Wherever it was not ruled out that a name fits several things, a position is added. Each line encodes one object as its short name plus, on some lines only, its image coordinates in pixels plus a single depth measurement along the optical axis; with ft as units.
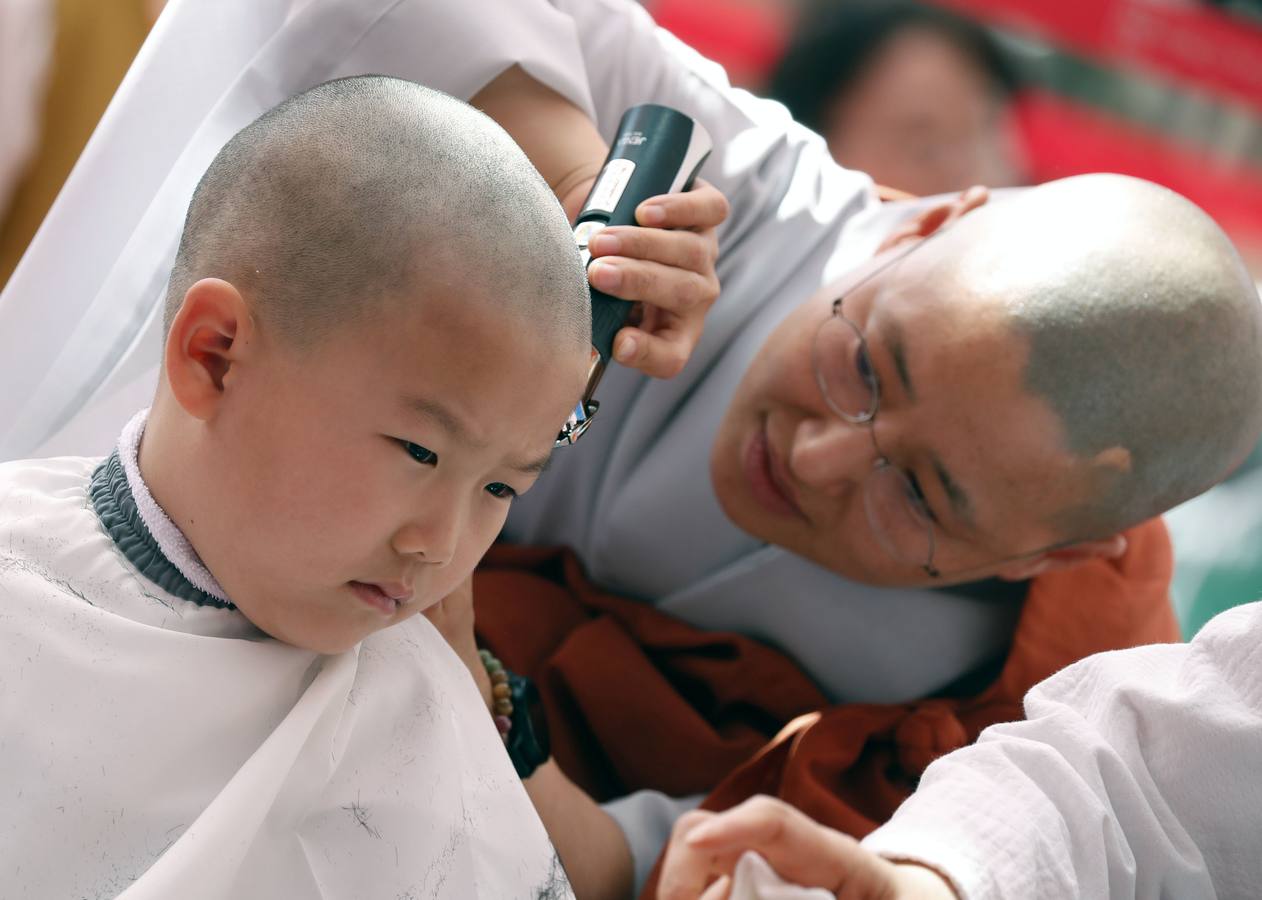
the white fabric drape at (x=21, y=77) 11.11
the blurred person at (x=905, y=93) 13.59
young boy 10.28
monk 10.92
